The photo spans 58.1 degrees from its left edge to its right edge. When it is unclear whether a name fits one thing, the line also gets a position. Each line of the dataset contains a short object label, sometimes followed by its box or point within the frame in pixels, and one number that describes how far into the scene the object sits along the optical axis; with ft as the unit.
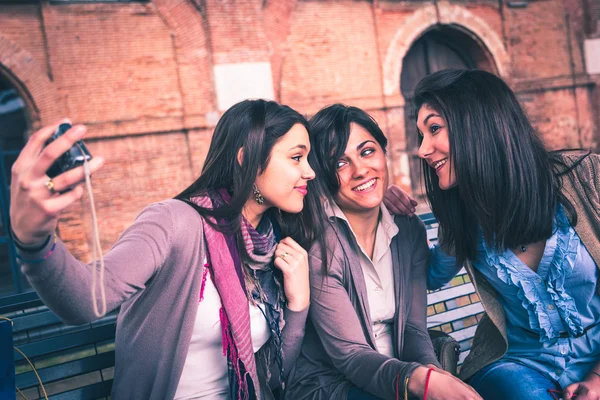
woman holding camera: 6.11
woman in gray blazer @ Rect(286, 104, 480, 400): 7.32
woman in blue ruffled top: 6.86
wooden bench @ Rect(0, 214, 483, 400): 6.55
